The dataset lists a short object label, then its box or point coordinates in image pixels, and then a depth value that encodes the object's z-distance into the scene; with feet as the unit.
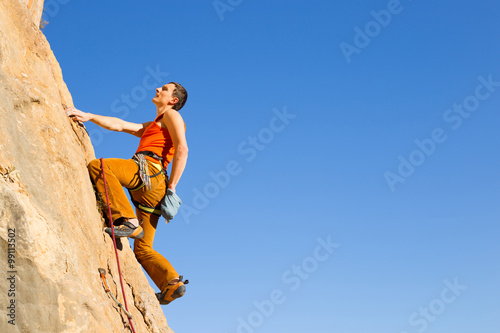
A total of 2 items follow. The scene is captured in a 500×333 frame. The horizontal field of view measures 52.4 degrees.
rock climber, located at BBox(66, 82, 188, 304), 21.93
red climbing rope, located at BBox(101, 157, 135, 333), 20.51
